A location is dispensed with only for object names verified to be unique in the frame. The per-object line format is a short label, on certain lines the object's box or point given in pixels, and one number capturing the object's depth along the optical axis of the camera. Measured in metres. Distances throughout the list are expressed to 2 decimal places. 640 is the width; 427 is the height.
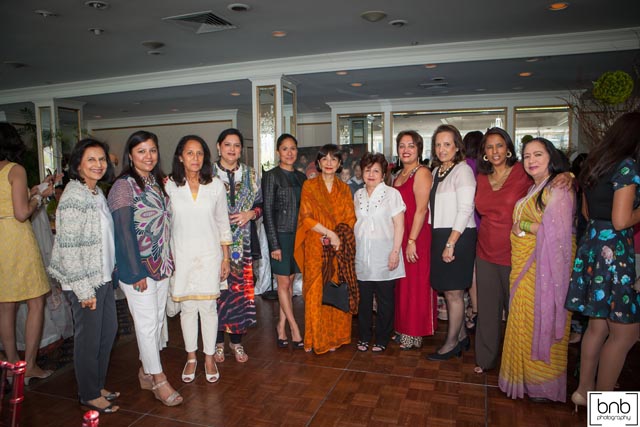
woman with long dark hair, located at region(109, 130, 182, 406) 2.44
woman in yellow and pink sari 2.41
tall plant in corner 3.07
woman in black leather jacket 3.36
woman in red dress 3.18
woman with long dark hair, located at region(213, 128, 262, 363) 3.18
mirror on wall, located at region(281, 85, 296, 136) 7.16
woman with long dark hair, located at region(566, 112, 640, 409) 2.17
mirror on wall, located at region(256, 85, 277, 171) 6.96
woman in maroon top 2.76
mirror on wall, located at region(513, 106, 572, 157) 9.56
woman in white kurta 2.74
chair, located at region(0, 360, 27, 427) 1.09
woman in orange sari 3.23
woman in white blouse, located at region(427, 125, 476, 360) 2.95
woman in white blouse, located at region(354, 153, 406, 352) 3.19
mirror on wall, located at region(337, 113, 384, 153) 10.59
